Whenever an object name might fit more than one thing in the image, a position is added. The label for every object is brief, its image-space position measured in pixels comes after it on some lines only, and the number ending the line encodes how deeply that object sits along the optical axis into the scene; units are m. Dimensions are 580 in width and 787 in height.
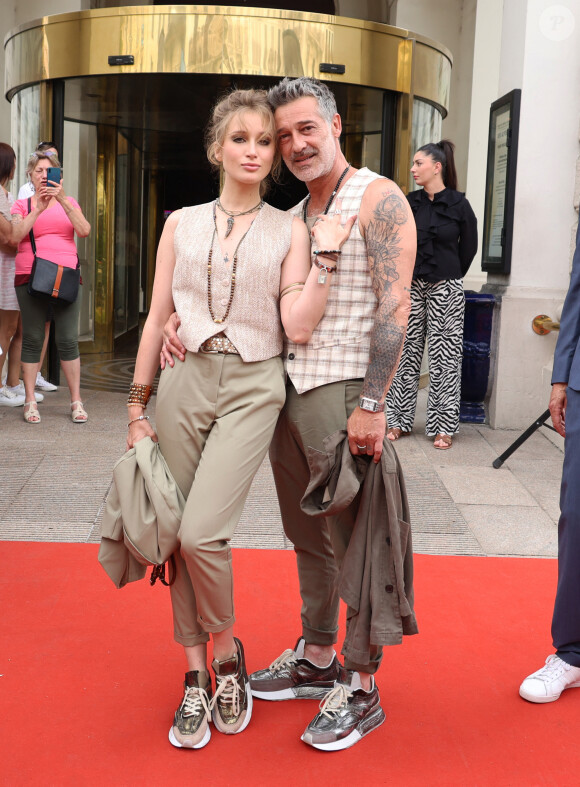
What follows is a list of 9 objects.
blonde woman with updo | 2.62
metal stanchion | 5.55
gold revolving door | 7.84
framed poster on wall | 7.18
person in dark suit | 2.98
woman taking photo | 6.56
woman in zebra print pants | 6.46
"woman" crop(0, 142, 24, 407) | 6.57
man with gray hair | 2.61
